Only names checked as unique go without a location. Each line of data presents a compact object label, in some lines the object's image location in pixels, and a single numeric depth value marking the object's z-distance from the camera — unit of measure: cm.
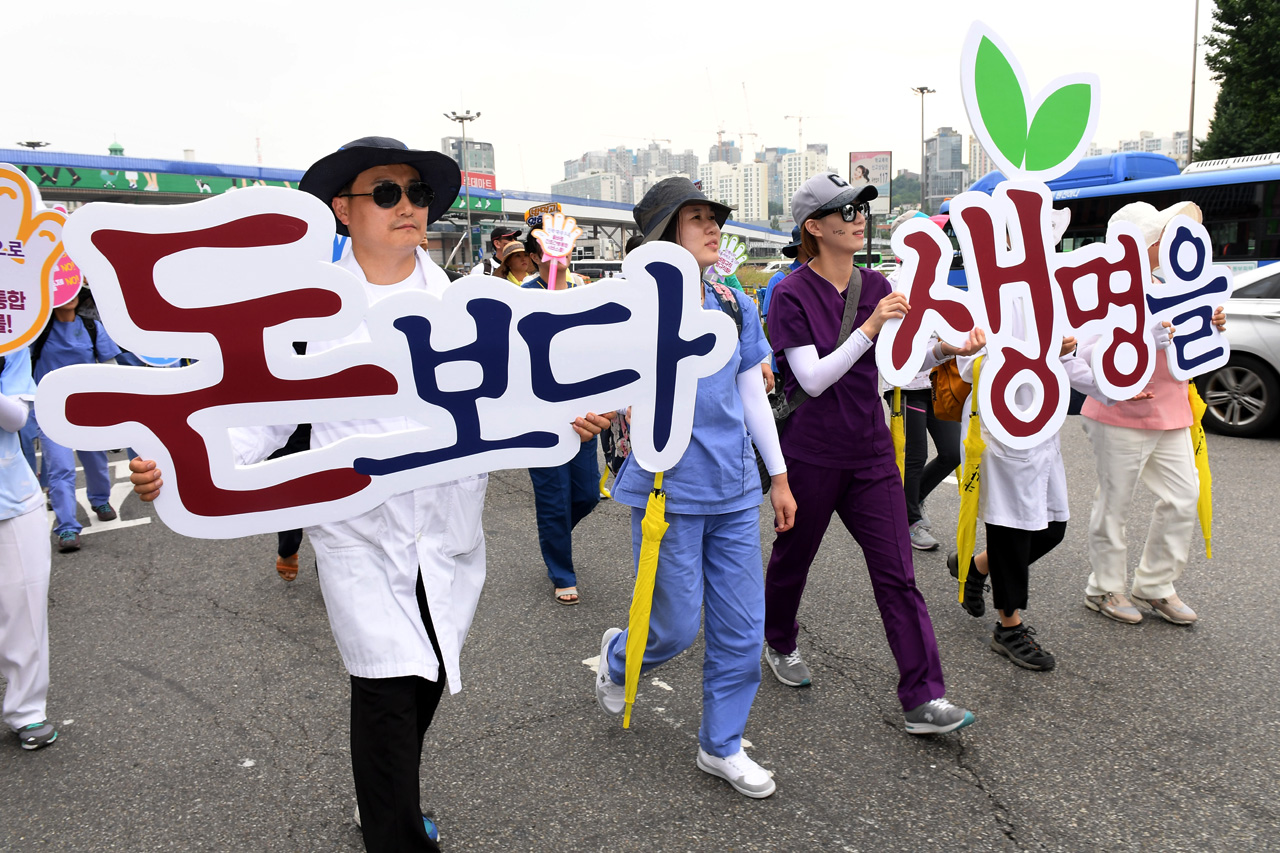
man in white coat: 204
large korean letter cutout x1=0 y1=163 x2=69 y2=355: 295
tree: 2161
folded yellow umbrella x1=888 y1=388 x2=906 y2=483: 330
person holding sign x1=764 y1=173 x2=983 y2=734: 287
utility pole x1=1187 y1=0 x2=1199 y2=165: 2778
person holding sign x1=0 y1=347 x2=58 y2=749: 298
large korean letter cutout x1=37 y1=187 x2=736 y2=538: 180
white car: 740
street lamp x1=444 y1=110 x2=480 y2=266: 4619
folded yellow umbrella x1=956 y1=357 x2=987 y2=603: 322
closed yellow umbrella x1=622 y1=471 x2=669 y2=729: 252
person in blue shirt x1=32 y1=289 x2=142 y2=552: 552
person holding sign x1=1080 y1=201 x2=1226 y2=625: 370
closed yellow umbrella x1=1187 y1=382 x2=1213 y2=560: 376
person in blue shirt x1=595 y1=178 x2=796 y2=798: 259
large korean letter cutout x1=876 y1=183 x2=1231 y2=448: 291
